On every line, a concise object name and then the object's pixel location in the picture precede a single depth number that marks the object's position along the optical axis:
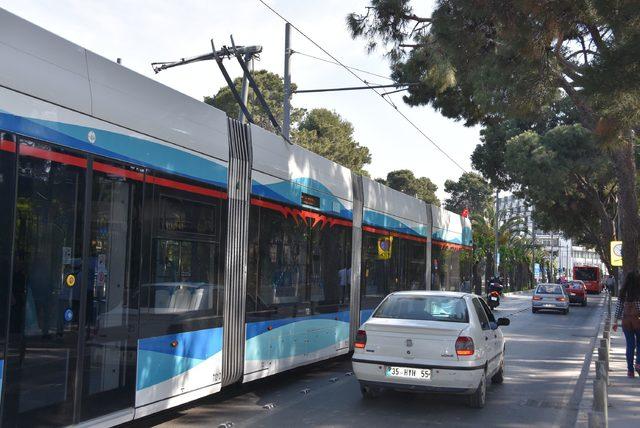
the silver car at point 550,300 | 30.36
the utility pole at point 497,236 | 47.06
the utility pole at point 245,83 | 12.00
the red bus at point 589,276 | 65.88
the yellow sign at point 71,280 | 4.95
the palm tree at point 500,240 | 52.91
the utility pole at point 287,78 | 15.55
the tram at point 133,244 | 4.60
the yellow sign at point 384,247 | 12.38
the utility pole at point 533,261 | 67.08
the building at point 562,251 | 59.22
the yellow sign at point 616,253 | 21.66
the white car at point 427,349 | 7.39
